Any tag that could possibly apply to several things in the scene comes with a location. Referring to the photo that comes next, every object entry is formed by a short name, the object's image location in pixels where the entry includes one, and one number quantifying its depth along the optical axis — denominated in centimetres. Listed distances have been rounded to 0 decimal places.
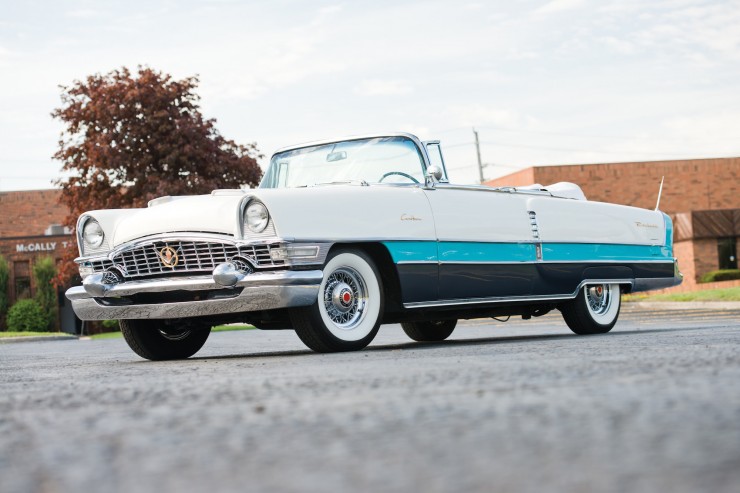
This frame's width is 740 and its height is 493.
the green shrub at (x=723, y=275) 3728
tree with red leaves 2973
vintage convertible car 723
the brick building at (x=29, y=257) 4628
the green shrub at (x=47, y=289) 4094
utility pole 6194
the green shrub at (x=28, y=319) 4003
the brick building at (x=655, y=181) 4909
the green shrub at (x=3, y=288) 4247
